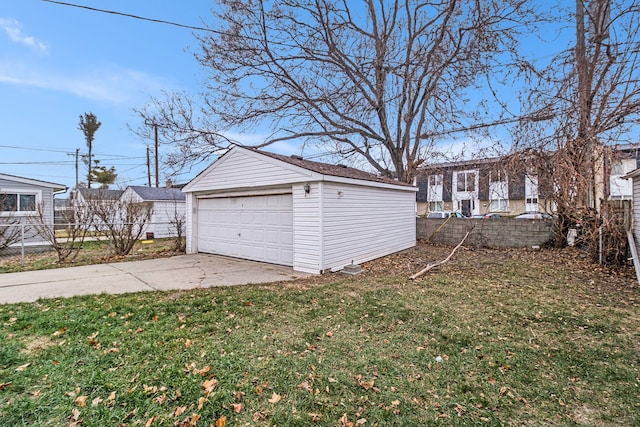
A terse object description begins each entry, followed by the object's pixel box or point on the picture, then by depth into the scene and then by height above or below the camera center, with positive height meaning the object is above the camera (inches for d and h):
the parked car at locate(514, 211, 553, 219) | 423.3 -16.0
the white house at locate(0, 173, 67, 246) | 463.5 +17.0
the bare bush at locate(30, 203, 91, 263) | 356.5 -23.7
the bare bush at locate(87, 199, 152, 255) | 391.9 -16.5
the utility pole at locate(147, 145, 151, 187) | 977.2 +132.2
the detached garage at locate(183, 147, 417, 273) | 296.0 -5.8
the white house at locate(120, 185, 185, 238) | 715.4 +15.8
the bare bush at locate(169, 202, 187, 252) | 440.5 -50.8
